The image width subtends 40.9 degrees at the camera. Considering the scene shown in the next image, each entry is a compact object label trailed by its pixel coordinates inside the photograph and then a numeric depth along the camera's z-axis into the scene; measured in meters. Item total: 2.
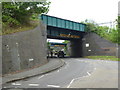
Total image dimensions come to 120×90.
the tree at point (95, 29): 54.04
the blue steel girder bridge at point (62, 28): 43.18
